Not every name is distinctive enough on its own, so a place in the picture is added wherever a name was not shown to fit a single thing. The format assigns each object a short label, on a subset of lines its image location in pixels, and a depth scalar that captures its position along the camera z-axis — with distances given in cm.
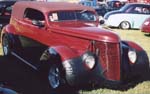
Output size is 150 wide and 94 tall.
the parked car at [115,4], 1982
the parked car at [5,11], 886
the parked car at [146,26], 1153
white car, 1373
